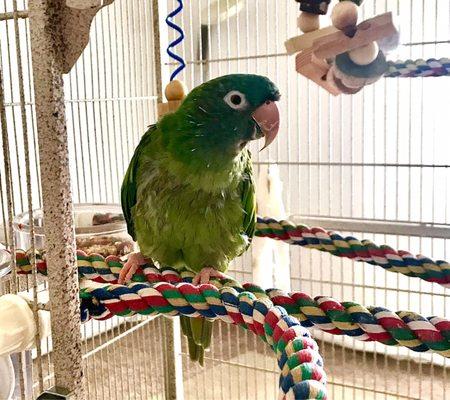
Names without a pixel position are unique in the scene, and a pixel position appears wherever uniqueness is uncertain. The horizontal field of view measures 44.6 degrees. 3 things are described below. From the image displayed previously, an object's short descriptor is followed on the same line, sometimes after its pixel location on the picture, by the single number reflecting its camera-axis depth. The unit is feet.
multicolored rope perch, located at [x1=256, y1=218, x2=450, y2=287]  2.66
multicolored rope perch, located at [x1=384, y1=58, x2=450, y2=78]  2.57
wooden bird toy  2.19
